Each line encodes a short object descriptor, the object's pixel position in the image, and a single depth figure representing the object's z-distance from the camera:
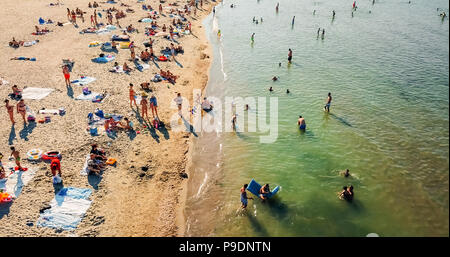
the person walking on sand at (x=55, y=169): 16.25
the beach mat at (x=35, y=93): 25.20
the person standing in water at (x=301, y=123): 23.72
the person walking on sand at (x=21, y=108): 20.73
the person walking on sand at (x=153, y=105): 23.14
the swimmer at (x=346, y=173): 18.98
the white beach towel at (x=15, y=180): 15.84
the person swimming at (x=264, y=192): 16.81
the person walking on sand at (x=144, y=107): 22.33
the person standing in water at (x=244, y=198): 16.08
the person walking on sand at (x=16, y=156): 16.58
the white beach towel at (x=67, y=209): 14.39
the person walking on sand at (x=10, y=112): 20.46
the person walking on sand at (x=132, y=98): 23.61
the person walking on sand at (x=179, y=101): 24.78
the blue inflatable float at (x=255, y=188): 17.17
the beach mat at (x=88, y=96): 25.33
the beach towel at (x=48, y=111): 22.98
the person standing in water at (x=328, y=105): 25.43
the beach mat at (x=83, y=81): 27.78
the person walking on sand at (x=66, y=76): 26.32
